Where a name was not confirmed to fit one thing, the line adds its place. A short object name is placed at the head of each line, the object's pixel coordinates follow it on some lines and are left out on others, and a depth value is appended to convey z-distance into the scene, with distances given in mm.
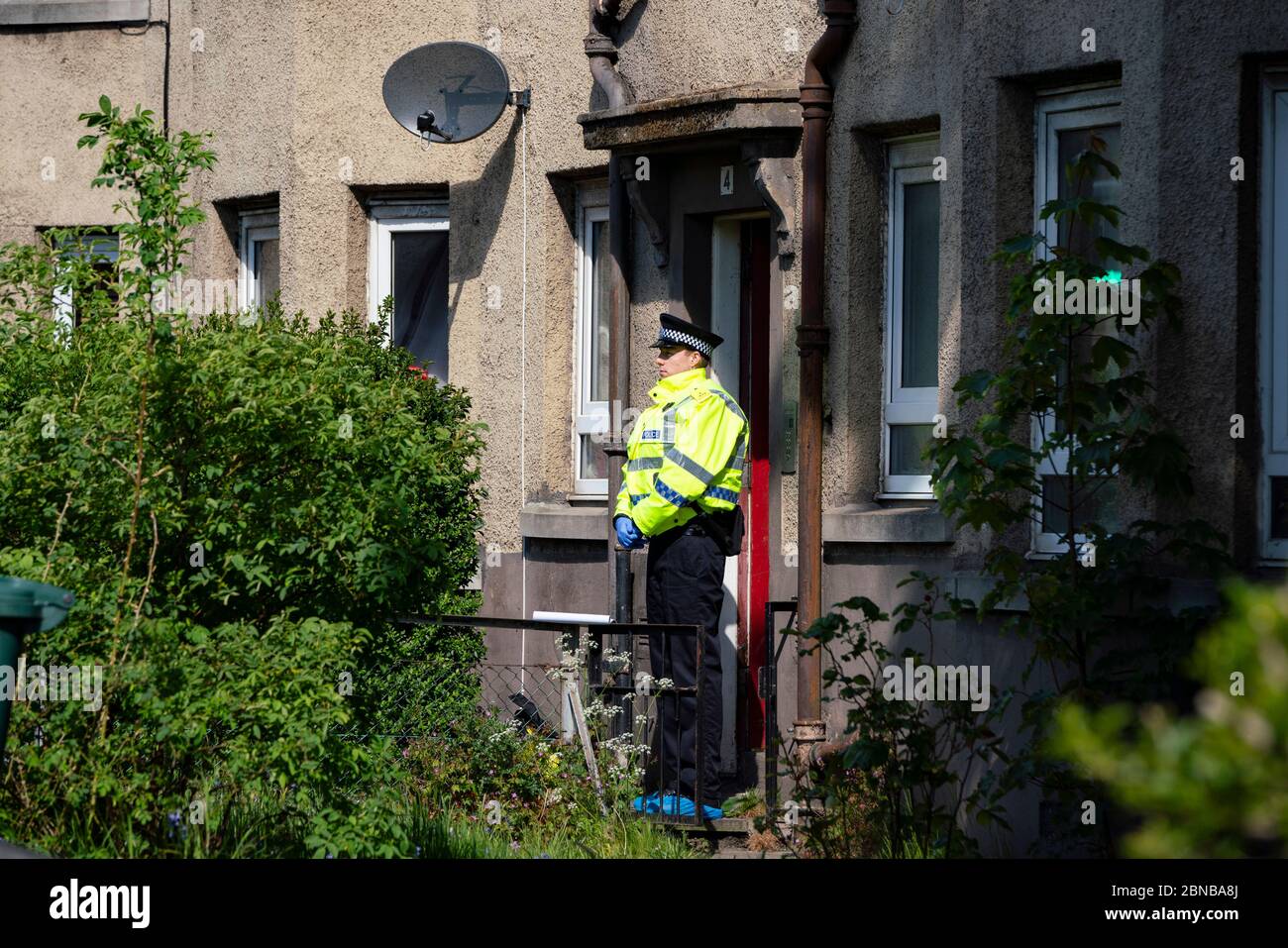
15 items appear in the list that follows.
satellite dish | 22469
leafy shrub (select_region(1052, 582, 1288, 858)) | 3545
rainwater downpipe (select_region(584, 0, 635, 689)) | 20828
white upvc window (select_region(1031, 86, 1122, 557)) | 16156
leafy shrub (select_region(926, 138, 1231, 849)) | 13953
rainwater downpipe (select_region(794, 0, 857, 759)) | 18344
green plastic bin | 7992
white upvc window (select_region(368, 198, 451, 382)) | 24141
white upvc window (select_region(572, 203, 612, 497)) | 22359
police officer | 17422
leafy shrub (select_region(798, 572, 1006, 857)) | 14164
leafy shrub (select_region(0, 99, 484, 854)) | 11867
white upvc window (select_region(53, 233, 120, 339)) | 14539
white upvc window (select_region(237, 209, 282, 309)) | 25656
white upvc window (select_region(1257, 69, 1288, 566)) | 14719
